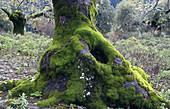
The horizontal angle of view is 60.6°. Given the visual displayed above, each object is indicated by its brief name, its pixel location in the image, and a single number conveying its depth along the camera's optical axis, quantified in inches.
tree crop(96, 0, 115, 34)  1116.5
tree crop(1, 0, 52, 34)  651.5
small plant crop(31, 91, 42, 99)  134.7
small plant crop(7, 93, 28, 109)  105.7
